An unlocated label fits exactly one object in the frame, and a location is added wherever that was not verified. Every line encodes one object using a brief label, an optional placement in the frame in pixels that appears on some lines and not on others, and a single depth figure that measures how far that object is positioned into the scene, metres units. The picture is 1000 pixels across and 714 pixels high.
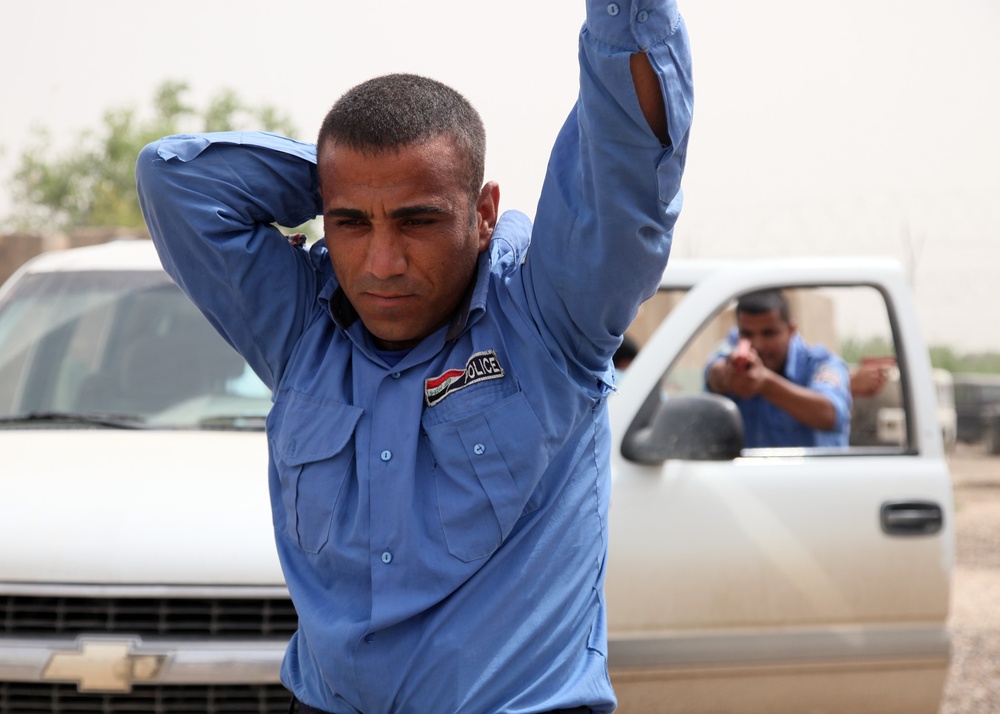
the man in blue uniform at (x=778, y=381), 8.60
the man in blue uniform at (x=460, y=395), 3.12
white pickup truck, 5.95
